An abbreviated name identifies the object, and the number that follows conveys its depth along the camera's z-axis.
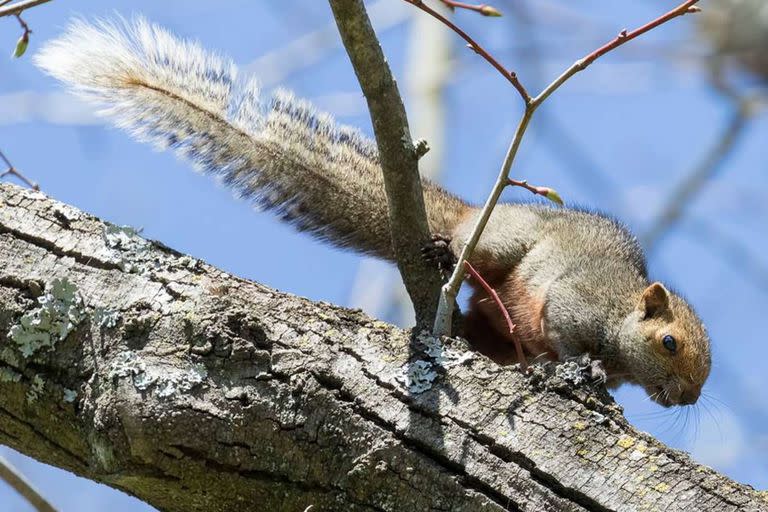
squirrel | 7.66
